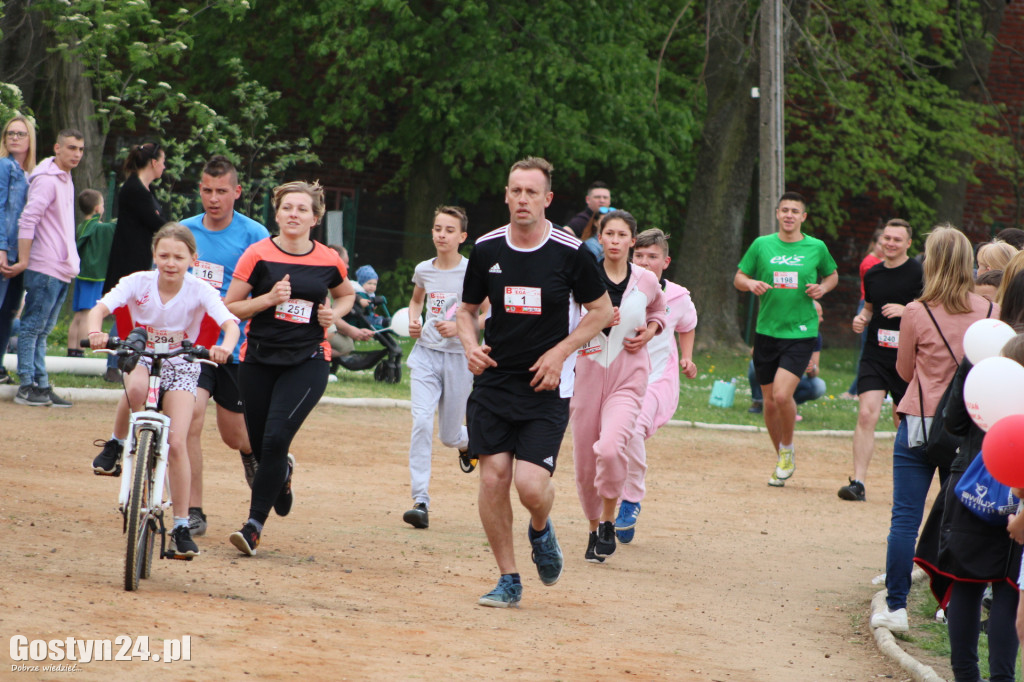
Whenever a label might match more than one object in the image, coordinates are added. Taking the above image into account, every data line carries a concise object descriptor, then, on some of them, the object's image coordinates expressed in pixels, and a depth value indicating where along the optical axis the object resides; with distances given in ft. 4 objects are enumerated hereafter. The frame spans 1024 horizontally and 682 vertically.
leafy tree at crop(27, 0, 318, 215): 118.53
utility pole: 128.24
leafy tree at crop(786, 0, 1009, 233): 181.14
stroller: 108.83
